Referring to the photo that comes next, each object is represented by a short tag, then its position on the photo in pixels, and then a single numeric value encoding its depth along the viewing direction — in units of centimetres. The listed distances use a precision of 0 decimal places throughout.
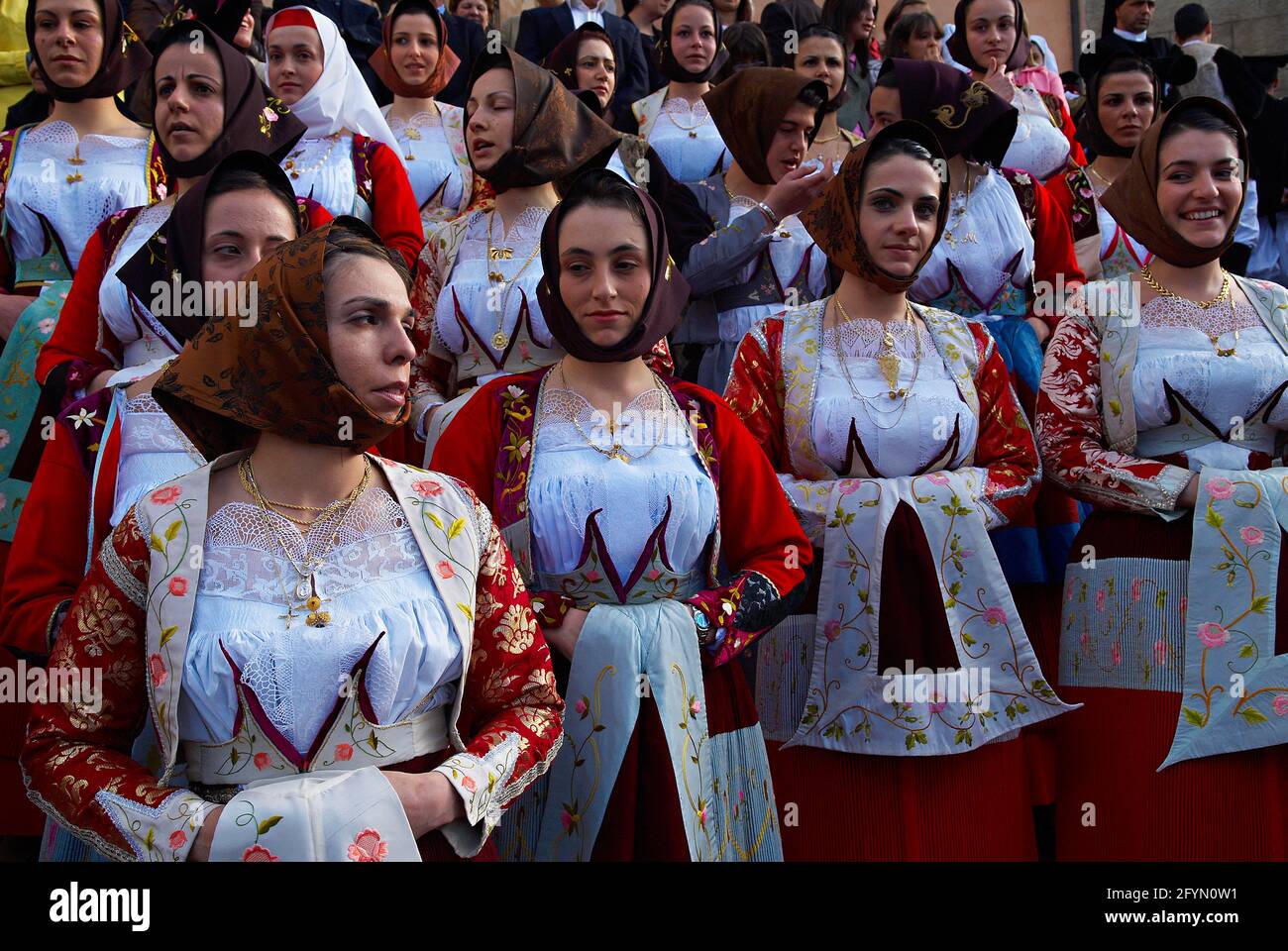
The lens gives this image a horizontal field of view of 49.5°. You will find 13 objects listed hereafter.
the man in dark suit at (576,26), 707
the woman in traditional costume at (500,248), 388
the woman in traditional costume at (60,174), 373
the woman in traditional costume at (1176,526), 336
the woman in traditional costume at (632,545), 277
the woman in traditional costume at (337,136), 438
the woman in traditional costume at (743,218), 439
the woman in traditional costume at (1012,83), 548
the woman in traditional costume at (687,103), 548
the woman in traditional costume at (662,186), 454
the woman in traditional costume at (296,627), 210
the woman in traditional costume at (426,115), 520
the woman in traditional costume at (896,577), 338
